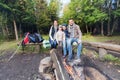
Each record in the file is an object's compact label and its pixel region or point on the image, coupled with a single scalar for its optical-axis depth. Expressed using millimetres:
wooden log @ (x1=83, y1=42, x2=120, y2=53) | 2459
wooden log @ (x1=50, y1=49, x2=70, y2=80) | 1471
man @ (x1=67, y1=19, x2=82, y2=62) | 2417
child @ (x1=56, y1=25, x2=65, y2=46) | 2492
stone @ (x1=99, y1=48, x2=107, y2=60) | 2981
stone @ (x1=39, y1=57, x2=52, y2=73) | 2335
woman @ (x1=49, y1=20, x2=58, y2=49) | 2738
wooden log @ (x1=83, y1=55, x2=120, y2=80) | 2296
